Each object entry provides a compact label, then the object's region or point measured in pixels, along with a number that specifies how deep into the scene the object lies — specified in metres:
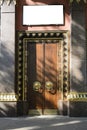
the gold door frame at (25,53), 12.44
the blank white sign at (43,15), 12.44
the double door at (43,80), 12.55
